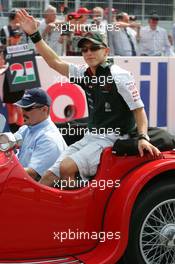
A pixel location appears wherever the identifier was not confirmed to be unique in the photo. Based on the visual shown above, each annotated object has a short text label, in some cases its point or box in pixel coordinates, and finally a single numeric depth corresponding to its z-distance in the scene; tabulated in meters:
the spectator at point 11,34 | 17.77
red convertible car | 7.39
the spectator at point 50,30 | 17.37
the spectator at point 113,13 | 19.41
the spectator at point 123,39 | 18.86
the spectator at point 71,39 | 15.52
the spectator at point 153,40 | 20.20
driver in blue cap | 8.28
